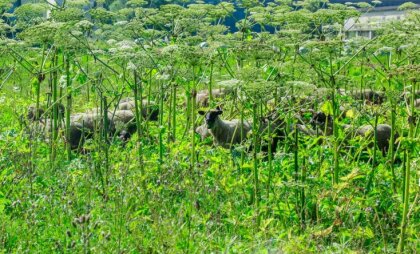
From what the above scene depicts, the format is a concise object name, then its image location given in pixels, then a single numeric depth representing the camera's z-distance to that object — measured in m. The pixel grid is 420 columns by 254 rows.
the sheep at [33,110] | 16.15
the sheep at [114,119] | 16.60
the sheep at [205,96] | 20.51
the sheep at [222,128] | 14.99
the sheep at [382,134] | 15.76
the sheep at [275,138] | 15.40
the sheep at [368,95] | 19.24
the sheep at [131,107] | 17.95
